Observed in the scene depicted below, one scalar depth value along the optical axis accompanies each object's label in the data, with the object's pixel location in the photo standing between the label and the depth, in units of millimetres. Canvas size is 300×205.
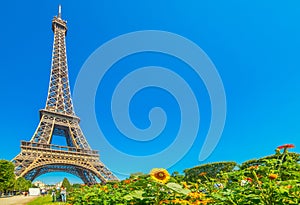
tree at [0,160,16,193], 22094
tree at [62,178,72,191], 62422
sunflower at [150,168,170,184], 1587
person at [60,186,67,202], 10802
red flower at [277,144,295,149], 1973
